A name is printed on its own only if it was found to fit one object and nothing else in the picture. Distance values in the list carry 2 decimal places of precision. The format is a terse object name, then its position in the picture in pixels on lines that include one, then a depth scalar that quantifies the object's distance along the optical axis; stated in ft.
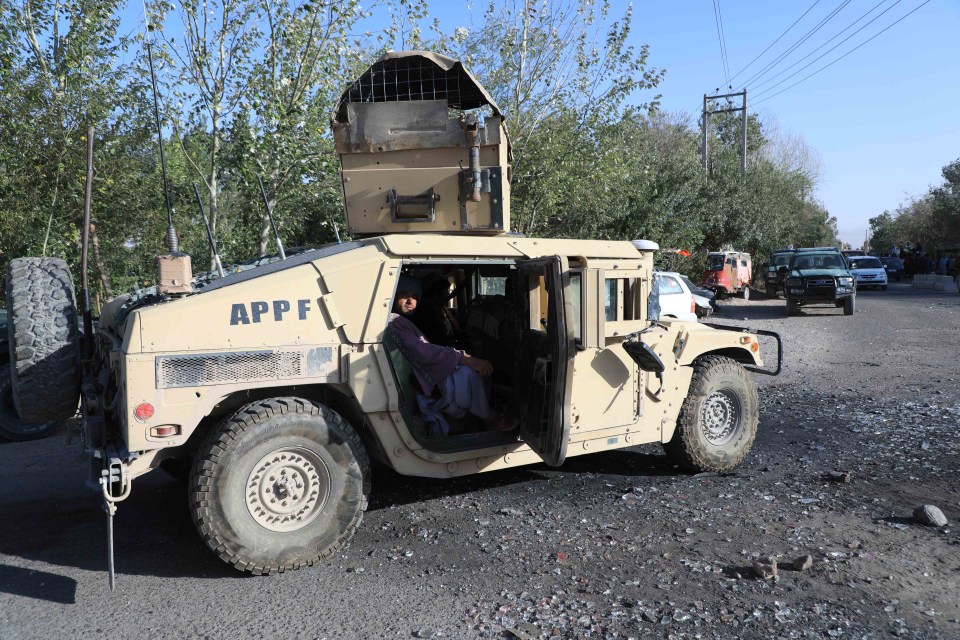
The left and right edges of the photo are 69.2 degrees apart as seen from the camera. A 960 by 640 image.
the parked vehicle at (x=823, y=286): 65.46
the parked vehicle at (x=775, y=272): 92.32
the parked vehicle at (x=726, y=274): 87.15
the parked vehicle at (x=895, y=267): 140.46
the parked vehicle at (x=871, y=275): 105.50
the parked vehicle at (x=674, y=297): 46.21
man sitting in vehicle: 16.52
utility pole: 106.11
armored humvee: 13.17
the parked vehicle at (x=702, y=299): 56.69
